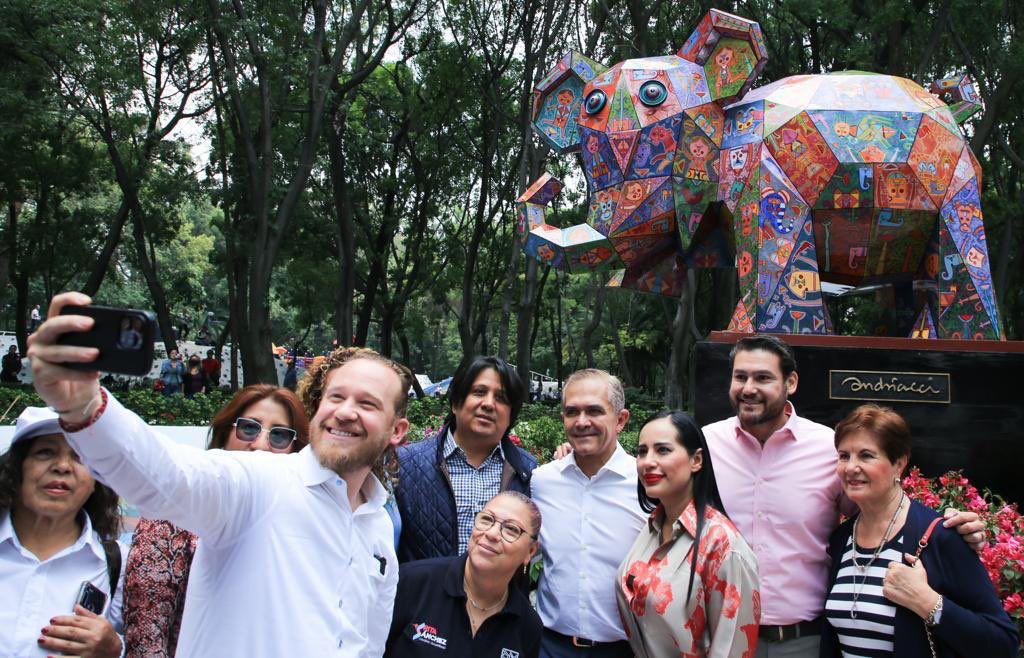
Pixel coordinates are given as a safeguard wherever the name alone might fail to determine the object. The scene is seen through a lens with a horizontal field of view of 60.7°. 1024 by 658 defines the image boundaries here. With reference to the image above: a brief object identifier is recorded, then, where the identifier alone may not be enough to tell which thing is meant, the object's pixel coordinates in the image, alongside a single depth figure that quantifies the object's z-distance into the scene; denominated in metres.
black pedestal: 6.51
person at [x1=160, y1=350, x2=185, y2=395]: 17.48
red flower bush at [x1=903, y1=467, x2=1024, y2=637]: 4.07
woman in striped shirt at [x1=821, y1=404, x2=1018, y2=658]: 2.88
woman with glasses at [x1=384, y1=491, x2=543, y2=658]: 2.88
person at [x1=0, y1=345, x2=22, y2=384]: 21.36
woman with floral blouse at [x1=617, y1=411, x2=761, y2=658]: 2.92
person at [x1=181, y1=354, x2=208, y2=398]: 18.86
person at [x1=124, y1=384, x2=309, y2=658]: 2.66
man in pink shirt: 3.38
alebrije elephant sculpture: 7.23
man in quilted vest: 3.47
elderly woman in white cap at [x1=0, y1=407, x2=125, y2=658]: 2.51
